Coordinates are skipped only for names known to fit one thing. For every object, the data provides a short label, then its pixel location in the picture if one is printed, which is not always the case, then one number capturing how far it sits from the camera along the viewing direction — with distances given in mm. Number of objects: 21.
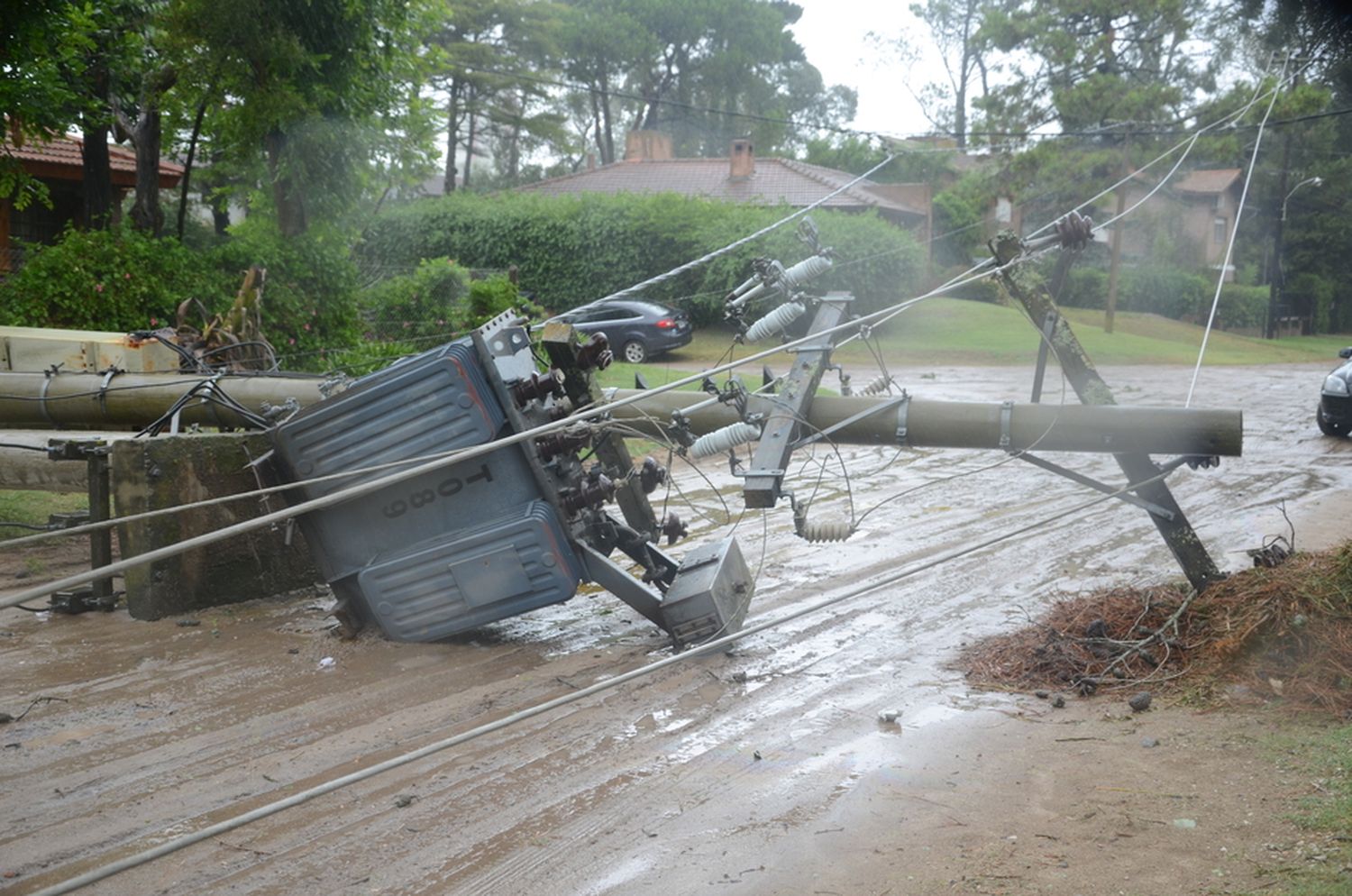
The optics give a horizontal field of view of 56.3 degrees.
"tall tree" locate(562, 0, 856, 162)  61250
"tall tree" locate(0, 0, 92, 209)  10266
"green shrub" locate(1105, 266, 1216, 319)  44250
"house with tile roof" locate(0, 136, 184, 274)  27531
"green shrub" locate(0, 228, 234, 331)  17562
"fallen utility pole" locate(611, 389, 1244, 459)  7340
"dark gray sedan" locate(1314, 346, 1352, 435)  17828
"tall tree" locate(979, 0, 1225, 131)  36312
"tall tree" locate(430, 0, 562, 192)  51250
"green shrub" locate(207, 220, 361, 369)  19453
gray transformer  7770
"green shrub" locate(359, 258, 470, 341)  23531
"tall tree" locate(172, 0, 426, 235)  18734
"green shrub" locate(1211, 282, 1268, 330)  45969
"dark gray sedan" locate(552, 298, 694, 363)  29422
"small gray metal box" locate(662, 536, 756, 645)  7840
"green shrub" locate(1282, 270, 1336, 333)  42656
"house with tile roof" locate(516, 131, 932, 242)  45281
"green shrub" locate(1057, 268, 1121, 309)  45719
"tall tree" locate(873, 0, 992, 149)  56125
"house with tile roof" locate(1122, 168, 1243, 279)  41781
